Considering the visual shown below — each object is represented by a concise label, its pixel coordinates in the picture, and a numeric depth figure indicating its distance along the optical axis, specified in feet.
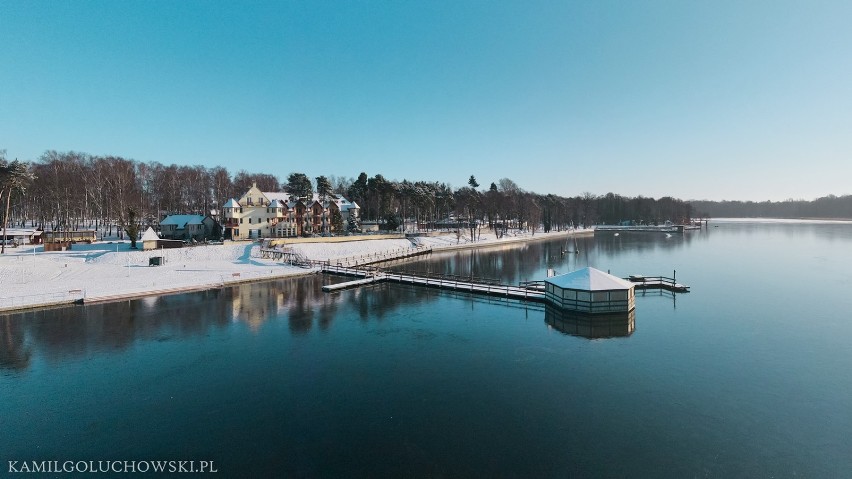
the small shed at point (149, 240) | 163.53
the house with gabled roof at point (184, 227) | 212.84
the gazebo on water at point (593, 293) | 94.17
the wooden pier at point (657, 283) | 120.67
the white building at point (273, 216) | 212.43
